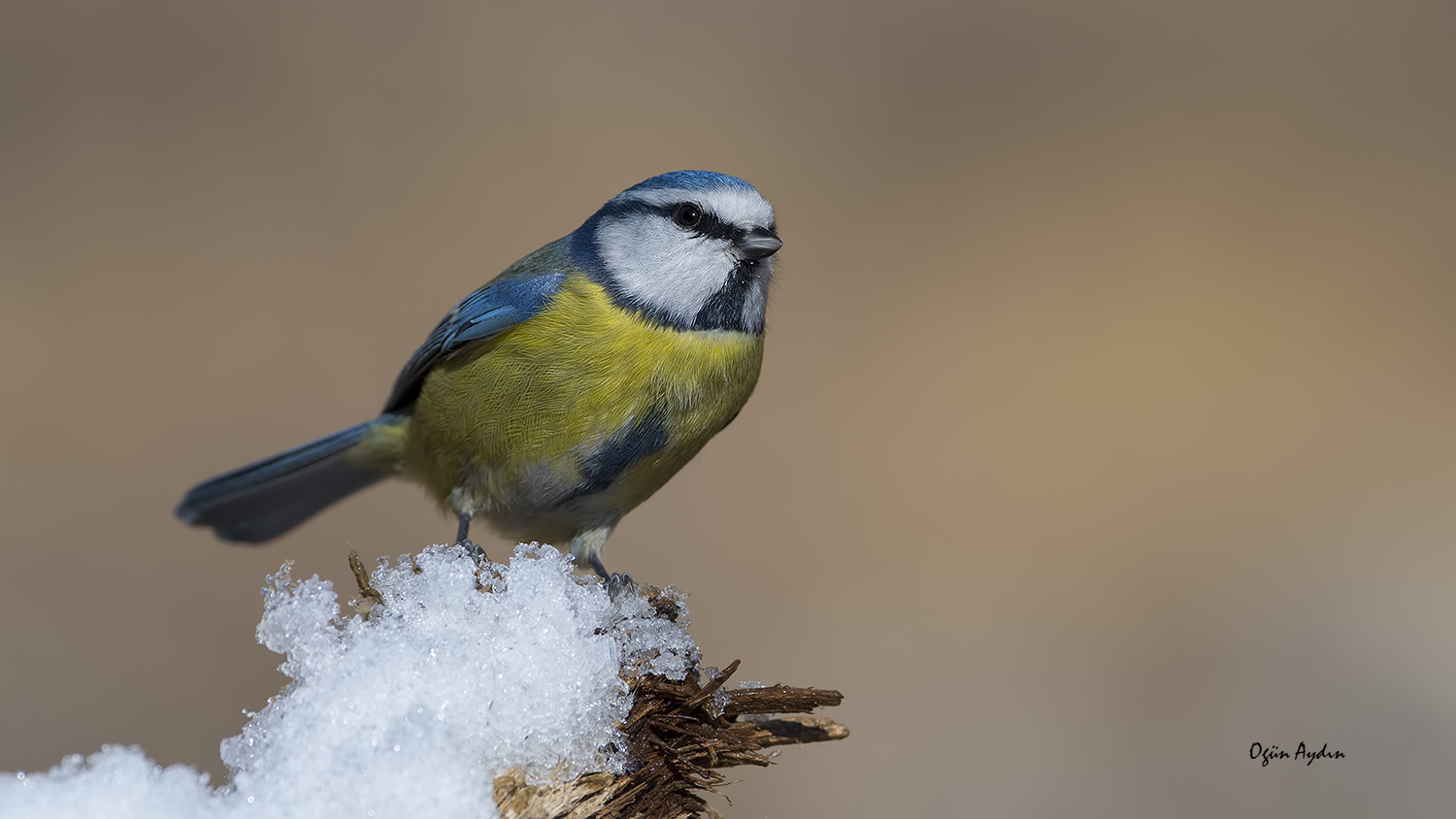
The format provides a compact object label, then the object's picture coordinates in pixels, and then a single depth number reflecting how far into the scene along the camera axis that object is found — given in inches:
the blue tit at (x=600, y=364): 136.6
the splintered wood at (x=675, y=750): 135.1
